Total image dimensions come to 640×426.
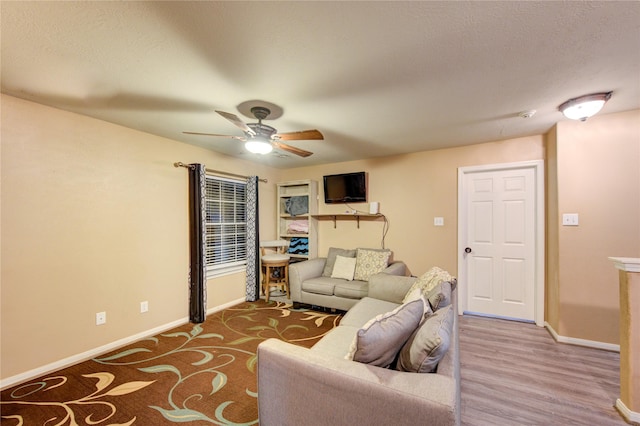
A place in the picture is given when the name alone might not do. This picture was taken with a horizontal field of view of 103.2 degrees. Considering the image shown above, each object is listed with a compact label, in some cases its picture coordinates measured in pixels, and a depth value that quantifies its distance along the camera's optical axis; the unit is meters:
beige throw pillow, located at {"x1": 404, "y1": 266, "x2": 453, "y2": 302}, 2.29
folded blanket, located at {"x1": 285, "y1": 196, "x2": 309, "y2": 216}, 4.64
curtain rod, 3.26
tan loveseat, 3.43
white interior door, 3.24
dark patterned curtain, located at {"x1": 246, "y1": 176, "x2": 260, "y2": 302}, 4.16
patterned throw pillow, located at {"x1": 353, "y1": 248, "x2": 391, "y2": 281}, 3.71
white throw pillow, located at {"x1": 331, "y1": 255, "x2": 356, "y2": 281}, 3.83
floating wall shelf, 4.21
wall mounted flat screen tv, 4.24
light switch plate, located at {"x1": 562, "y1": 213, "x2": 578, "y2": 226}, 2.68
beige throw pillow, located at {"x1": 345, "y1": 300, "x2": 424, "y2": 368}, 1.23
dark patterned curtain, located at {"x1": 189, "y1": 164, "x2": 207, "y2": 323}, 3.32
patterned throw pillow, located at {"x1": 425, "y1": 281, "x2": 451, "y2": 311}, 1.87
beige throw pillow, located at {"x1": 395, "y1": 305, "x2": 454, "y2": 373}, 1.16
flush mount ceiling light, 2.11
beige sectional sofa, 0.96
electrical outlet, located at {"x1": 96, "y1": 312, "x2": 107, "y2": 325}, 2.57
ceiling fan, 2.24
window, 3.82
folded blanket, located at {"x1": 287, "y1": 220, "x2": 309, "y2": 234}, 4.67
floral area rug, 1.74
